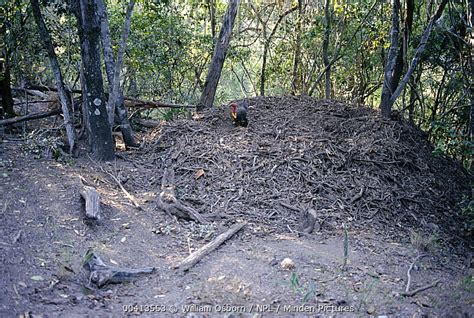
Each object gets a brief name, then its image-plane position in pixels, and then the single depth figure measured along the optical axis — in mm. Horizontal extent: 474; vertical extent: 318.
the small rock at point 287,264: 3830
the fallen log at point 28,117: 6970
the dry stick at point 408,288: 3488
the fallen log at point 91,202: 4494
